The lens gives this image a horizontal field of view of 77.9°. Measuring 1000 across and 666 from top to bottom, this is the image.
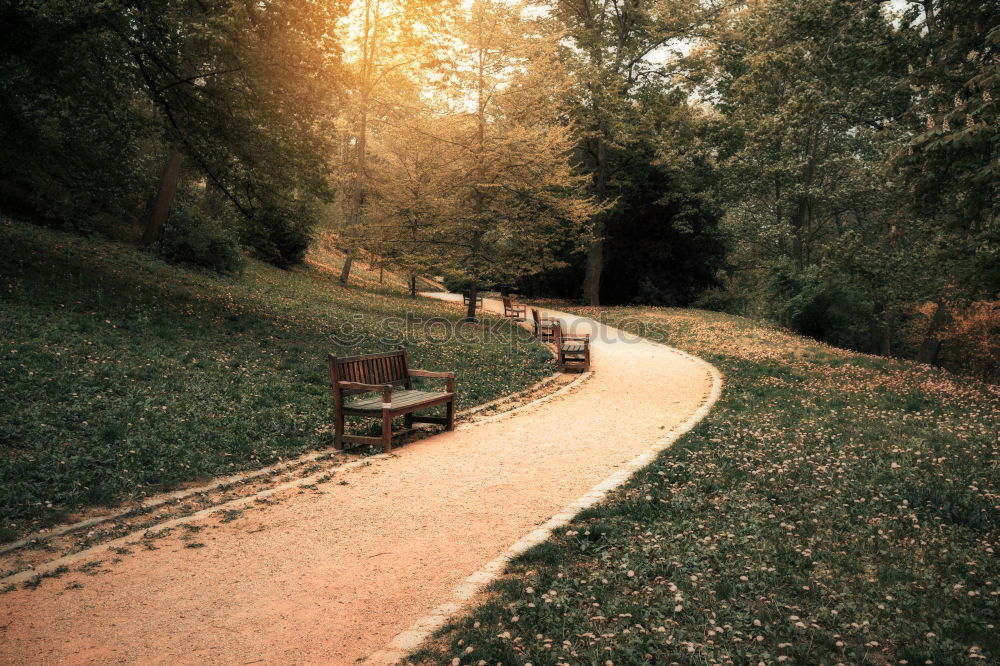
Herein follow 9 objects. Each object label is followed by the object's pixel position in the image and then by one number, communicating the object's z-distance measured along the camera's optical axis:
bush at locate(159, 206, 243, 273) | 19.23
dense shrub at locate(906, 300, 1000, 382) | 25.86
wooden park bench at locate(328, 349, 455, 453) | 7.71
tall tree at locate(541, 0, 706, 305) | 30.78
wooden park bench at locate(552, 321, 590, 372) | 14.79
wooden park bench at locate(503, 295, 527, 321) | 23.67
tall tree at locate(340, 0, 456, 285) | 20.42
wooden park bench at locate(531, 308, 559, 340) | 18.94
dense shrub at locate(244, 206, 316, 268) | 27.75
